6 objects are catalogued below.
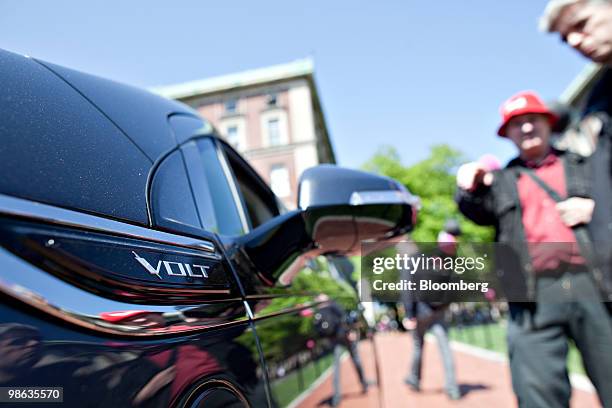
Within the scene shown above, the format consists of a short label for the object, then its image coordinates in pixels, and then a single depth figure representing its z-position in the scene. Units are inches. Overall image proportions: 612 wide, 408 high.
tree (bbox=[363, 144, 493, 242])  1069.1
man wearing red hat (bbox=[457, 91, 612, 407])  71.1
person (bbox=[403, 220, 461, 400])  201.2
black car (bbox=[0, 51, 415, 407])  19.6
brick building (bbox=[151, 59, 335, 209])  1227.9
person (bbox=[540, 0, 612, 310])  55.5
